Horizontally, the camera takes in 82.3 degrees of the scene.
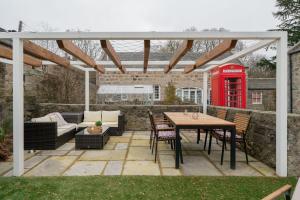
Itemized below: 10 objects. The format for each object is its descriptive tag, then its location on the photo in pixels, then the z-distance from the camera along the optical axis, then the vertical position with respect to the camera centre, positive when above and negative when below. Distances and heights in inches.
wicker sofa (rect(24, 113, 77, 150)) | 179.6 -38.0
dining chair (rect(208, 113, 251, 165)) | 149.8 -28.2
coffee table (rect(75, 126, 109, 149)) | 189.0 -45.7
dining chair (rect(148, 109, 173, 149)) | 196.8 -29.8
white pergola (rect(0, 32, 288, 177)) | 125.0 +31.0
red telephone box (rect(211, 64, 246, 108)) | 291.1 +23.9
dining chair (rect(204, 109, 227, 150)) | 202.2 -17.7
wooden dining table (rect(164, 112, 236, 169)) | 138.2 -22.6
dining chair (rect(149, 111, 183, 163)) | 155.2 -32.3
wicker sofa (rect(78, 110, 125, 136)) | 254.3 -28.3
